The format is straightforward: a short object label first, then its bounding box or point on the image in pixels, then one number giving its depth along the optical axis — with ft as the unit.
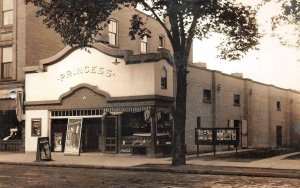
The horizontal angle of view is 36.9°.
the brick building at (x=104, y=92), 82.38
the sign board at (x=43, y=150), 74.59
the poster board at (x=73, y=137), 87.71
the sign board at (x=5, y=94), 101.16
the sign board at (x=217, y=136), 77.15
